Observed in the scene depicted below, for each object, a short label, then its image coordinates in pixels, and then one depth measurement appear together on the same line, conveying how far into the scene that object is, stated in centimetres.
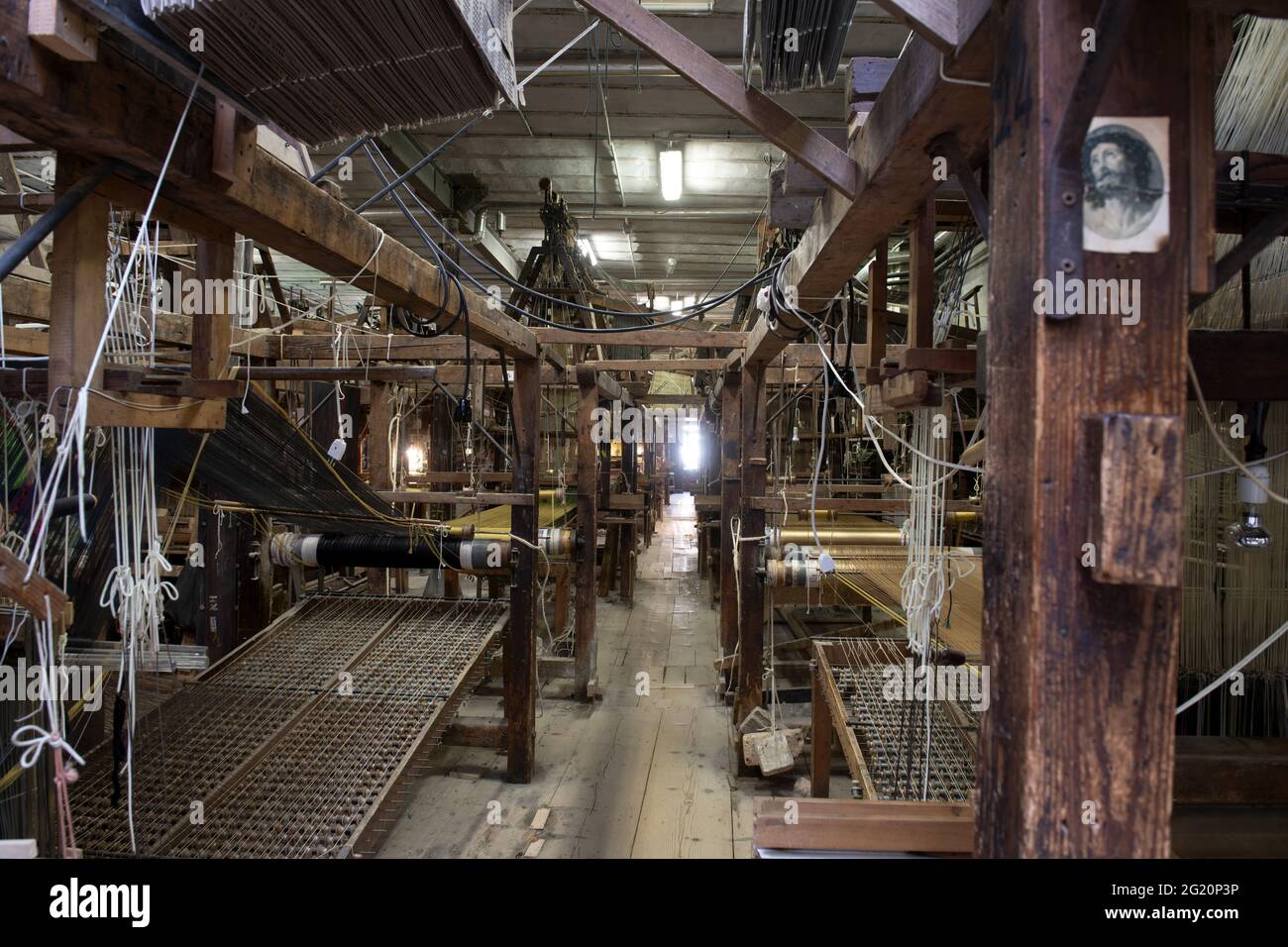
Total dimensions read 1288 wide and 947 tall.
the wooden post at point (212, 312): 167
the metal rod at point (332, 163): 172
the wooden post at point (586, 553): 514
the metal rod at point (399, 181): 205
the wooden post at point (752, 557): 410
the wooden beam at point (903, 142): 118
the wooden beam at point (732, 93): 146
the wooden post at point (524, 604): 397
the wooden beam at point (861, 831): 126
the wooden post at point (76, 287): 134
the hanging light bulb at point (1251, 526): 190
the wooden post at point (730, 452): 473
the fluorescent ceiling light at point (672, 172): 602
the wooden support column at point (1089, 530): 88
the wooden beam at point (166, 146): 104
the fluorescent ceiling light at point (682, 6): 414
